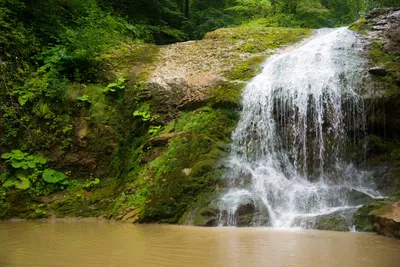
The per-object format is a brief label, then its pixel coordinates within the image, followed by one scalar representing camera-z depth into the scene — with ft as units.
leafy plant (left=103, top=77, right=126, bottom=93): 35.31
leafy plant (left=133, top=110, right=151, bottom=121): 33.27
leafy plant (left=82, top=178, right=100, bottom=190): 30.04
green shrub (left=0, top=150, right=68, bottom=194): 28.89
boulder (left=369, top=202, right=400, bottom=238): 16.96
